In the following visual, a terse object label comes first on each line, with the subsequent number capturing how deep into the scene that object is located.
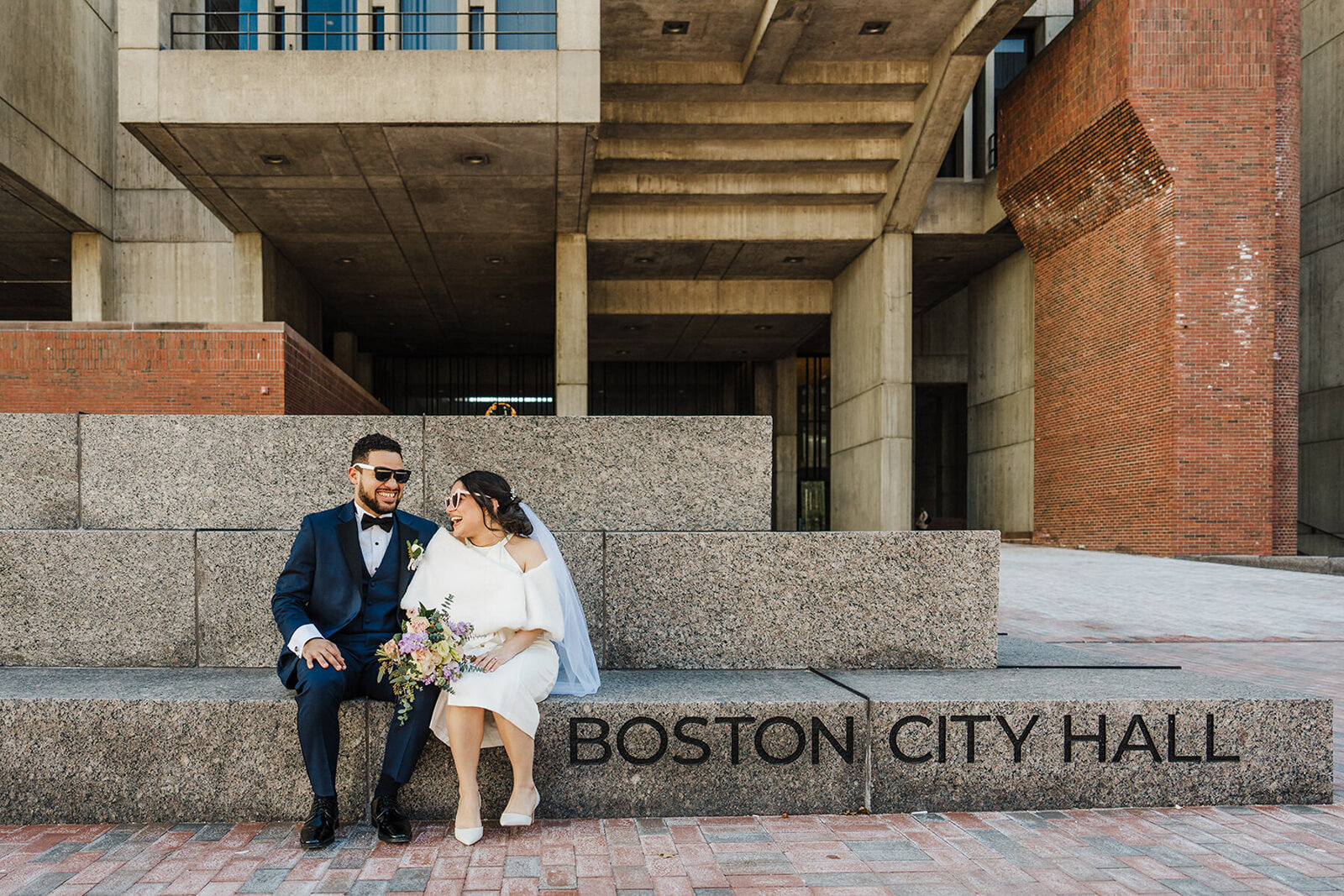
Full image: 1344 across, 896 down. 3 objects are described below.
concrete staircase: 3.98
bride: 3.74
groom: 3.75
